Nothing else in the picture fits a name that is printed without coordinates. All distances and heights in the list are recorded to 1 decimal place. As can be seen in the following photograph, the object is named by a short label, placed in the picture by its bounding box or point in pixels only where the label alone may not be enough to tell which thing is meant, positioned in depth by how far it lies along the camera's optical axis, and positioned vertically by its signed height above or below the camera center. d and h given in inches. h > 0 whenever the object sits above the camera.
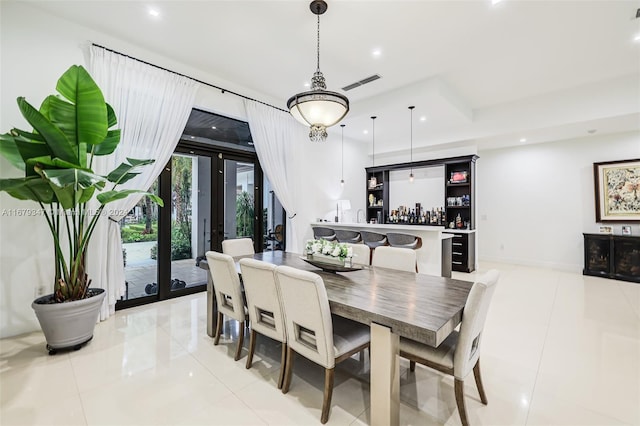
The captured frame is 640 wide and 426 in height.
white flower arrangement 102.1 -12.8
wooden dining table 61.0 -23.4
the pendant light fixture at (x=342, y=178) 260.6 +36.2
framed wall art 208.8 +18.3
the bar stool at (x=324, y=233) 222.2 -14.5
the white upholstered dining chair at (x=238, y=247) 143.4 -16.9
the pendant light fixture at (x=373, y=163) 287.7 +58.1
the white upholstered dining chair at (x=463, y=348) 65.3 -35.2
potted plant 91.4 +15.3
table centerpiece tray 99.0 -18.8
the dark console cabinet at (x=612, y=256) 200.2 -32.2
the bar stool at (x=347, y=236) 213.5 -16.5
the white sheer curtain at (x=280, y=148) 194.5 +49.8
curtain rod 135.7 +81.7
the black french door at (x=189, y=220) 160.4 -2.6
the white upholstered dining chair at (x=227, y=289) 98.7 -27.6
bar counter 180.1 -23.3
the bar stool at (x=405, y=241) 178.7 -17.1
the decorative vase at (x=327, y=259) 101.3 -16.6
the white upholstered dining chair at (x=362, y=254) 131.8 -18.9
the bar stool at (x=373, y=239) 199.2 -17.5
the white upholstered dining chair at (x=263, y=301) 83.5 -27.1
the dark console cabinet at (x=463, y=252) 233.1 -31.8
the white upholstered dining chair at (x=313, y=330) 70.8 -32.2
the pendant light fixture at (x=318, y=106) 100.4 +40.8
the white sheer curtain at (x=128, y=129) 131.4 +45.8
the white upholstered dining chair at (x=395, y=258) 115.9 -19.0
